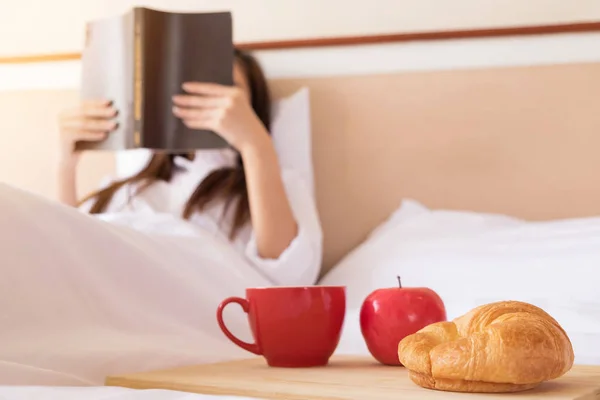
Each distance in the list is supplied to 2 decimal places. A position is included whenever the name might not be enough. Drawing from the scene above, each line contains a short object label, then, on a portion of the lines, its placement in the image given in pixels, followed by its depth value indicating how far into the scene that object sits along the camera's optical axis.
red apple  0.65
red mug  0.65
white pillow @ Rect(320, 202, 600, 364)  0.88
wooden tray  0.48
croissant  0.48
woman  1.19
